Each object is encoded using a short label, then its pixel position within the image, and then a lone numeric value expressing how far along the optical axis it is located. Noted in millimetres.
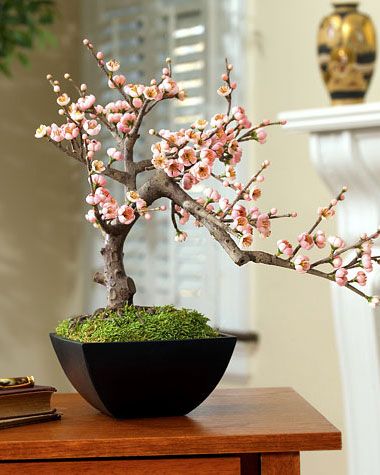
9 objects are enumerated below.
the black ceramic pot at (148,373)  1699
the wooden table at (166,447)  1633
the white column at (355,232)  2465
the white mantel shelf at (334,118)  2401
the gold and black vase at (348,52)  2483
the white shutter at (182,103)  3196
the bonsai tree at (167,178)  1686
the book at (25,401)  1715
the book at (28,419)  1709
